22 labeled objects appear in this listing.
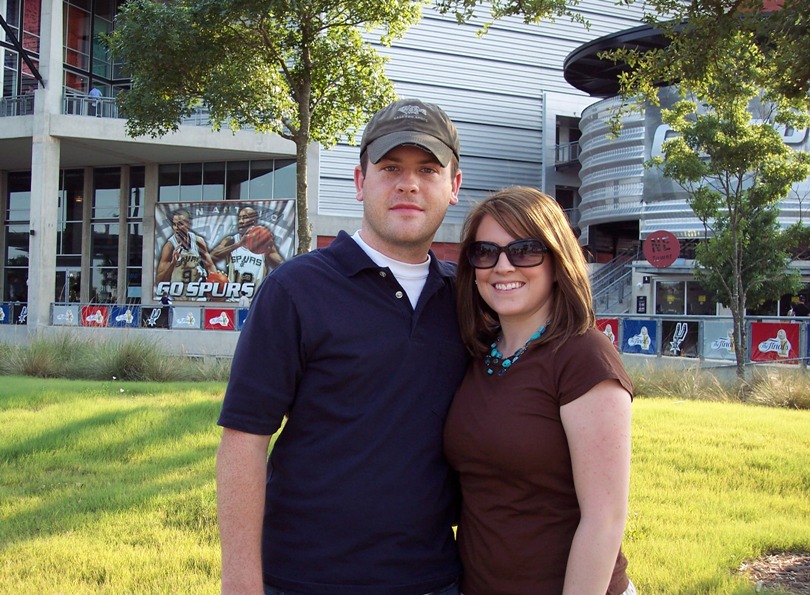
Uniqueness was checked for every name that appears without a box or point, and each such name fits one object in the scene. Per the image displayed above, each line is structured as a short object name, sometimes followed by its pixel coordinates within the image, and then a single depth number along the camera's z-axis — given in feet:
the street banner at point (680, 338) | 53.42
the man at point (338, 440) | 7.07
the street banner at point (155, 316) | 81.41
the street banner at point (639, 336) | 55.52
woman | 6.72
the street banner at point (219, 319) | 79.30
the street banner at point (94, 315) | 85.25
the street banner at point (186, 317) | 80.12
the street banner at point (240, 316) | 78.49
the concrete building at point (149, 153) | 103.76
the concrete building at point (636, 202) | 102.17
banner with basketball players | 108.17
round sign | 98.99
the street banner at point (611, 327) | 57.31
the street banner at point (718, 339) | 52.16
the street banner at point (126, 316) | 82.84
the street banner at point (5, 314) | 104.06
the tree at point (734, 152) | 22.58
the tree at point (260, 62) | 38.22
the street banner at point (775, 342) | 49.96
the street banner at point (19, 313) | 104.63
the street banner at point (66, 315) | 92.58
